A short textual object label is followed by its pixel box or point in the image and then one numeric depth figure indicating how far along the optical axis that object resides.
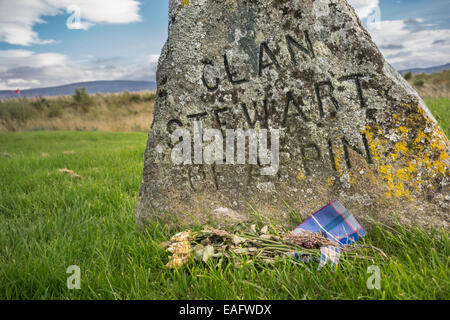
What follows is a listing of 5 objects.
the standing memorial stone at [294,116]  2.39
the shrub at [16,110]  18.35
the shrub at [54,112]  21.38
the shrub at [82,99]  24.72
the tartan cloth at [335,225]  2.42
